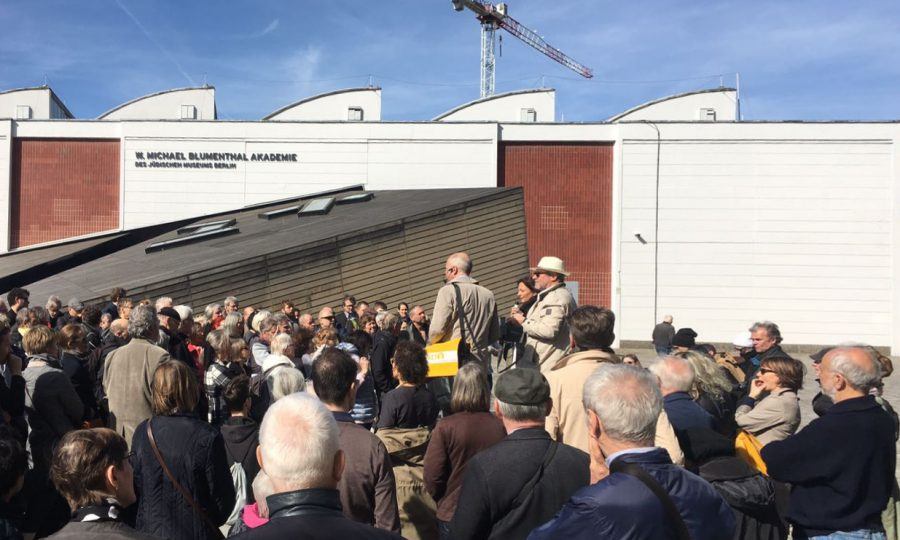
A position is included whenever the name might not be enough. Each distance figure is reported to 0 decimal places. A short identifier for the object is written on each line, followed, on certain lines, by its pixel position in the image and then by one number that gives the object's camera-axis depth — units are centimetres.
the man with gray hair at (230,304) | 967
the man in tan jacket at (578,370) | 375
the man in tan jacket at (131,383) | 511
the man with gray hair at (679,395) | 344
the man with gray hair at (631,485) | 197
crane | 6284
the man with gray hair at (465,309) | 554
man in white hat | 482
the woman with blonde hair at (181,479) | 344
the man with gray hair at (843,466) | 342
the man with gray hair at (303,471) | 178
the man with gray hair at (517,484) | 281
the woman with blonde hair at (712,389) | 420
